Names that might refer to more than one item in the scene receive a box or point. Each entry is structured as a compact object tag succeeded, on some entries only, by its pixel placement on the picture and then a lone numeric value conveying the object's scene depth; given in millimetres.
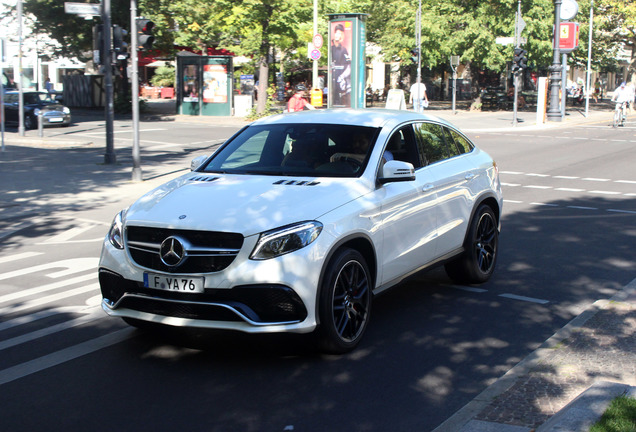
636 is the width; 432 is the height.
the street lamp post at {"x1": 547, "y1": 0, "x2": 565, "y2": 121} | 34500
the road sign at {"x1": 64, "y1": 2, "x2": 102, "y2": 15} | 16469
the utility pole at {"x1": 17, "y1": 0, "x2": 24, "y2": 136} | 24789
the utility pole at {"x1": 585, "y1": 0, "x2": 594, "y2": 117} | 42469
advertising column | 27938
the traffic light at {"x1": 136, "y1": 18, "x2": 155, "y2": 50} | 15867
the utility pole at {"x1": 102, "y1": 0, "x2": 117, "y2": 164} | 17359
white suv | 4793
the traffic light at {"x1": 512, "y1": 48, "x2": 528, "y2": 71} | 32281
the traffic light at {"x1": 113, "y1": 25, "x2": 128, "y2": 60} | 17609
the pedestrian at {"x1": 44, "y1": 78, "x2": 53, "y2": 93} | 55006
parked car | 31625
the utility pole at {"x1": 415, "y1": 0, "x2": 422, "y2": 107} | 32031
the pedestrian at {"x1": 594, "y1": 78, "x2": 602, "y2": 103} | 65044
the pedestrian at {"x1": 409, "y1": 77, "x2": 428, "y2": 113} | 32000
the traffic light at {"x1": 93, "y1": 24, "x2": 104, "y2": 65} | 17534
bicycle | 33188
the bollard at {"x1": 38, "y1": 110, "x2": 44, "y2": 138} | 26125
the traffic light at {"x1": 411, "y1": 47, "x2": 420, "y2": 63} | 36844
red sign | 36031
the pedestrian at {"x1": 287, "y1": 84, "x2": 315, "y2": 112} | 20500
